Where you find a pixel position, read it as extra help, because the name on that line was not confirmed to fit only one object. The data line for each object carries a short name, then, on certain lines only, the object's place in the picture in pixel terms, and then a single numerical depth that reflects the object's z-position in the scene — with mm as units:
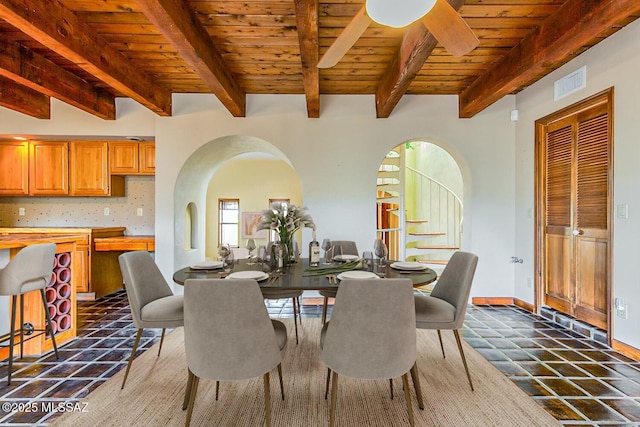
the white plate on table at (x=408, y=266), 2163
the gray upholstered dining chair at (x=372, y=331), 1402
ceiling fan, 1489
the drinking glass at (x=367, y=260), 2285
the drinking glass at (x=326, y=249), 2480
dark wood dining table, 1797
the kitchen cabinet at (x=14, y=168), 4309
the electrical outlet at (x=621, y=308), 2477
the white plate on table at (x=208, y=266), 2214
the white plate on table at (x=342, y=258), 2597
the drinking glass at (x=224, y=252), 2305
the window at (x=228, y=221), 7219
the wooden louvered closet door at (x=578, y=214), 2770
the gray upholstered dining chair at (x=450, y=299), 1963
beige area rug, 1716
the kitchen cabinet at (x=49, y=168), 4309
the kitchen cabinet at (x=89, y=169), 4336
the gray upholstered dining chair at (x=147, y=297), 1977
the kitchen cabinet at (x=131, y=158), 4379
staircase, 4844
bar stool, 2178
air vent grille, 2886
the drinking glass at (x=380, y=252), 2316
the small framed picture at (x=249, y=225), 7035
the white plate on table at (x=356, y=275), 1889
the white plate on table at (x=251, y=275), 1877
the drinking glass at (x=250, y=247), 2555
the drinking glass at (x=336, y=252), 2604
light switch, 2492
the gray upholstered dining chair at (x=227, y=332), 1399
